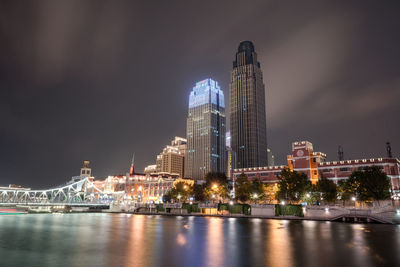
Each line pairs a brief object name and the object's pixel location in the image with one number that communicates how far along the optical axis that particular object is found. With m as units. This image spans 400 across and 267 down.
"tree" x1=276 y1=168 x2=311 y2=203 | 82.56
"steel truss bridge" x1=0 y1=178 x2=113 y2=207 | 118.36
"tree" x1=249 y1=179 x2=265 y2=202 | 94.12
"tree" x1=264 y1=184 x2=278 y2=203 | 99.75
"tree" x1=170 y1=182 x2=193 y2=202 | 117.44
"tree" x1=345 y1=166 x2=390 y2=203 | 69.94
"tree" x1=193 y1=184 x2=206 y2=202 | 115.38
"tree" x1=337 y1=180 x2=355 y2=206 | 77.75
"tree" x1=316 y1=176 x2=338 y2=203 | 80.38
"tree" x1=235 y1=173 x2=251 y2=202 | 95.44
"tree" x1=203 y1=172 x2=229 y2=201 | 107.38
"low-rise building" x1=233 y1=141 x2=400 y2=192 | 87.38
